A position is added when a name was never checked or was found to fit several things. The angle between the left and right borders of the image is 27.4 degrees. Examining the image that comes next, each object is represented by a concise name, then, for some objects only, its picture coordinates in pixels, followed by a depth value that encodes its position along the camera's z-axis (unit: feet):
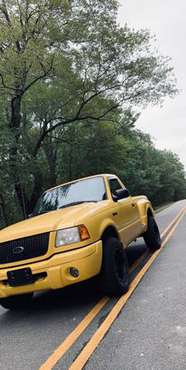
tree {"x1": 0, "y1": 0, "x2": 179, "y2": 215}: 55.36
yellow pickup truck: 15.67
